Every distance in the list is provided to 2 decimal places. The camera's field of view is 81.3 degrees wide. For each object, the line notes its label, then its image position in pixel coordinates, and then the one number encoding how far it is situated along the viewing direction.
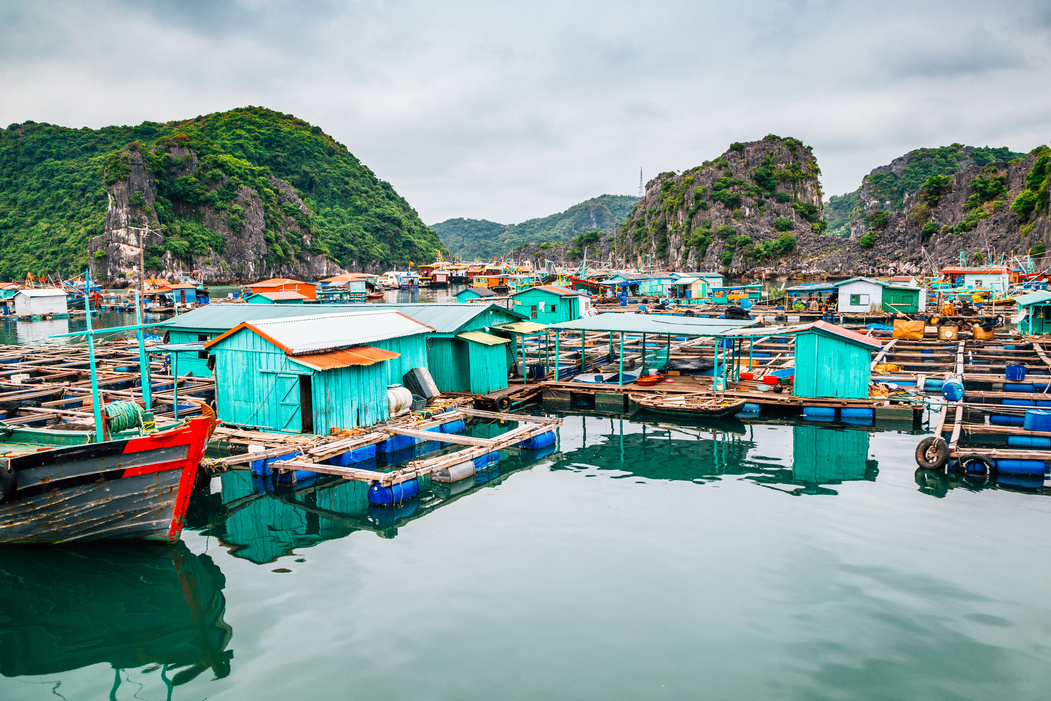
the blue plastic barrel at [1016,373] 24.23
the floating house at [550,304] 42.69
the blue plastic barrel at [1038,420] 17.73
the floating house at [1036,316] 34.81
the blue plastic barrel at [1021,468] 15.74
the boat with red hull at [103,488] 11.49
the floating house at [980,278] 54.88
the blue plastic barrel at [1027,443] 17.55
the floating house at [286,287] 65.62
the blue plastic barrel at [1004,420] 21.06
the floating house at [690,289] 70.81
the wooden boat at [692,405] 22.95
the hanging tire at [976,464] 16.06
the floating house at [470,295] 46.50
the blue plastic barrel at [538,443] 20.14
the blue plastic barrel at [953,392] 21.41
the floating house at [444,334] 24.97
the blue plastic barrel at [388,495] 14.75
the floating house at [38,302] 66.12
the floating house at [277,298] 46.91
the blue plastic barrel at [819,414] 22.67
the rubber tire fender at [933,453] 16.23
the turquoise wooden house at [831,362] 22.86
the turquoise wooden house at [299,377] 18.06
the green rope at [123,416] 13.60
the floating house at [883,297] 48.50
